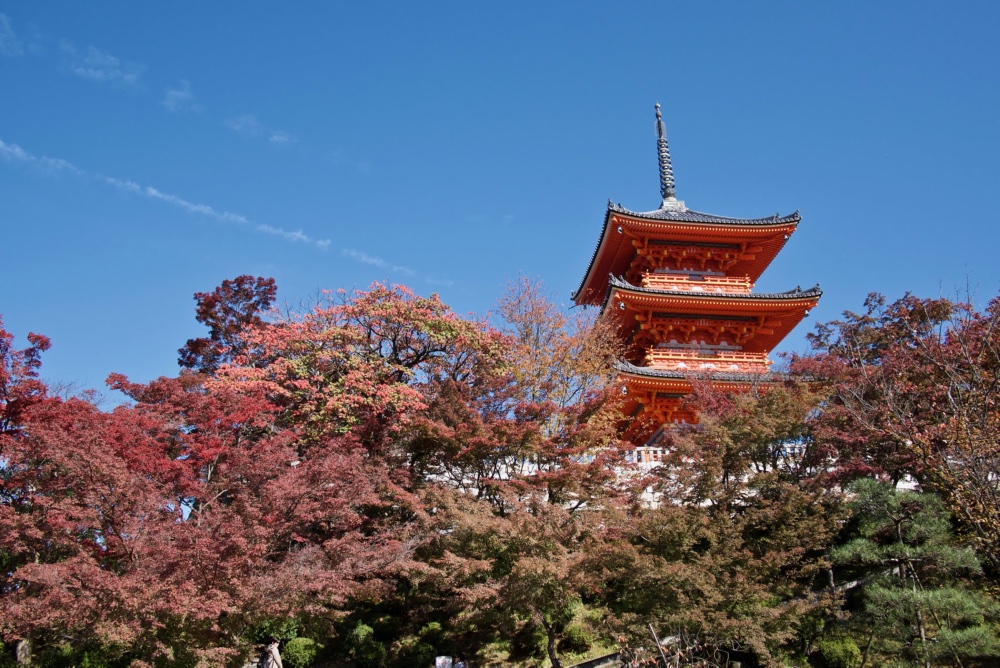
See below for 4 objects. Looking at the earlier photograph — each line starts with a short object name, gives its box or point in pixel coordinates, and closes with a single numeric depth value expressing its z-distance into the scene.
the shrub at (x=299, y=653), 13.12
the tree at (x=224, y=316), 23.27
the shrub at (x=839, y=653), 11.38
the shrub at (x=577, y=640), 13.17
